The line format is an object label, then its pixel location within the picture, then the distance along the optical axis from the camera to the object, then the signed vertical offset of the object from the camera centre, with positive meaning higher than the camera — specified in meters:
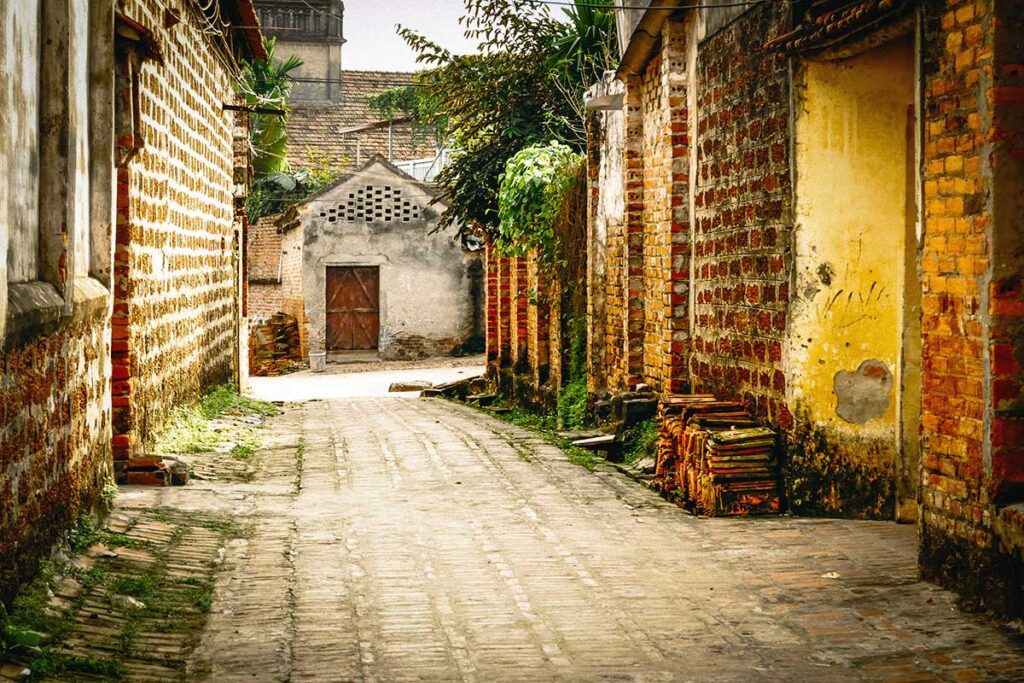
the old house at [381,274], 29.55 +0.32
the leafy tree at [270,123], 30.30 +3.94
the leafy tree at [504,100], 16.98 +2.57
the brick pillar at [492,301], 19.25 -0.20
